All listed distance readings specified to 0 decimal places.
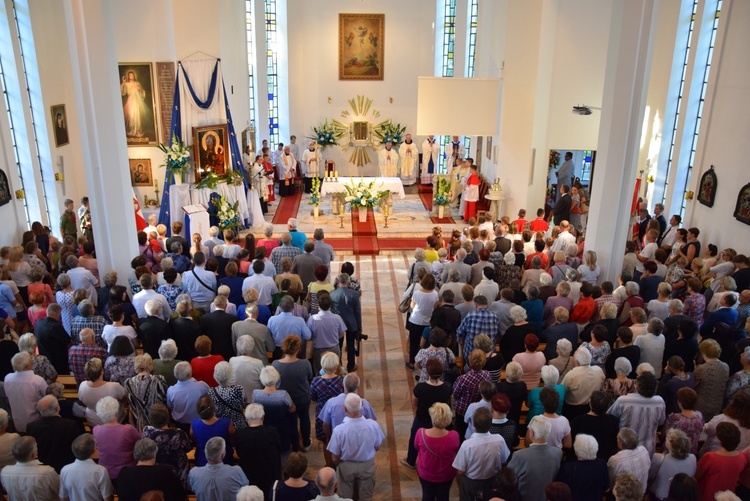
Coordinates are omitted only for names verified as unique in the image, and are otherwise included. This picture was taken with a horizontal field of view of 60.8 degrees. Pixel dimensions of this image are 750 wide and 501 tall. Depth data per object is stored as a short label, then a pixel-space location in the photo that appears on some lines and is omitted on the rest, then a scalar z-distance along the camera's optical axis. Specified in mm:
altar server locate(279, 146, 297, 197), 19234
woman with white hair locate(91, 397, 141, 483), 5020
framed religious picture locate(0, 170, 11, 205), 10980
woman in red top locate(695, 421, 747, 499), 4863
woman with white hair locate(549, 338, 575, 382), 5977
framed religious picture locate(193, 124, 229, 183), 14273
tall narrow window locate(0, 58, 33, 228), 11570
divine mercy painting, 13797
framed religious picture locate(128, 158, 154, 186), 14430
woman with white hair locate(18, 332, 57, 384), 5941
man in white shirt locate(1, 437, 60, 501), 4633
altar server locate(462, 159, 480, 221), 16328
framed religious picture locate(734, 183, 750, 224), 9977
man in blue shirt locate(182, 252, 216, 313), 7883
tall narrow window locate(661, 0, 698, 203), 12648
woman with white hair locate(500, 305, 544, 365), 6586
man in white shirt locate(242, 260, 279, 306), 7738
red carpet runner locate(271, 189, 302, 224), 17109
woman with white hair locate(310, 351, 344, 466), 5789
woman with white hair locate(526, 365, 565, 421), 5488
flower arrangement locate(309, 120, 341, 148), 21078
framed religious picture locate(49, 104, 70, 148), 12953
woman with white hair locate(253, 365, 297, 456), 5496
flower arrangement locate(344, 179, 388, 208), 15609
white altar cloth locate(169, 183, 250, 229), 13828
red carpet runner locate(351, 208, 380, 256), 14385
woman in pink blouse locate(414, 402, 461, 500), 5000
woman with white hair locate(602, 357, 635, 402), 5688
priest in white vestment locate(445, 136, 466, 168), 19920
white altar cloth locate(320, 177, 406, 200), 16688
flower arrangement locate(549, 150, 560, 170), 16722
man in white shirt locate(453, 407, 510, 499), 4867
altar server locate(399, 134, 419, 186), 20469
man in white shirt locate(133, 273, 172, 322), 7059
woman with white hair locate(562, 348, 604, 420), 5793
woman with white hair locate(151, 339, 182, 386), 5898
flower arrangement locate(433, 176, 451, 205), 16984
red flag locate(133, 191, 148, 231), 12203
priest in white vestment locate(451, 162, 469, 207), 17422
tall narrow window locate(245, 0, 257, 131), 18953
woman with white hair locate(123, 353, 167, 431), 5594
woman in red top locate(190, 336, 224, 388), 5965
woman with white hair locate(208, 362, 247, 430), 5418
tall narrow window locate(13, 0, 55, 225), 11992
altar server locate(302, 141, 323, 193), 19984
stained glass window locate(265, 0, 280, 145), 20453
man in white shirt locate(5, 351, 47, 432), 5617
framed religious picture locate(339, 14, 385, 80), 20938
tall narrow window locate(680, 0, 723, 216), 11711
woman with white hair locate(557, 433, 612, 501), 4746
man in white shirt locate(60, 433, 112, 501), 4594
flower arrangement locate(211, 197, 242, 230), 14297
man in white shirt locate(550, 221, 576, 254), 9867
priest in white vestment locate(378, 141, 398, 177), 20375
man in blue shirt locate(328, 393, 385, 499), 5145
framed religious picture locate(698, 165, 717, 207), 11055
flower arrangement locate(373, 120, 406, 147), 21344
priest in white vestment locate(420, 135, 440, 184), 20719
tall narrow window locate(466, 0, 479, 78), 20125
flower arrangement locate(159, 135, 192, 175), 13711
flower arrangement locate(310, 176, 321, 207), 16750
